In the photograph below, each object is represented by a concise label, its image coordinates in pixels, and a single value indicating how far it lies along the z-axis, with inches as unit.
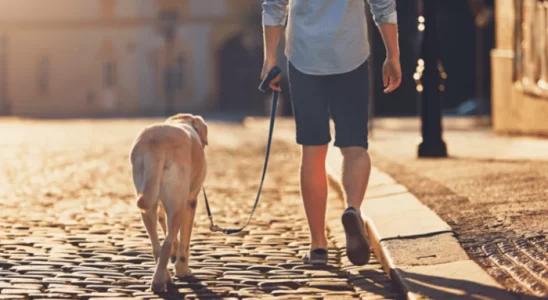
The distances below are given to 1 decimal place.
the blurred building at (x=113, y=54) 2215.8
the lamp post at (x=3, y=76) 2292.1
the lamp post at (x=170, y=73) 2207.2
